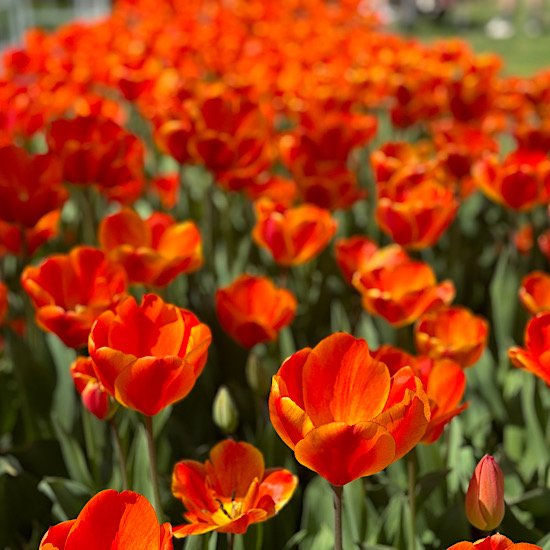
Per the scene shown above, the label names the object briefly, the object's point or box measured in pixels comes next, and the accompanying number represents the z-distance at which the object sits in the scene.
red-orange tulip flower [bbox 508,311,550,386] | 1.39
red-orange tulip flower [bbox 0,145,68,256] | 1.71
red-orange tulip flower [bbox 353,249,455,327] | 1.57
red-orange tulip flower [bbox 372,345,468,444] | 1.38
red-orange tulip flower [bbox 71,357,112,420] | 1.42
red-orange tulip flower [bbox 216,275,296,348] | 1.57
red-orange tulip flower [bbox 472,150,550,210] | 1.82
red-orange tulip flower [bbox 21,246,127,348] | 1.51
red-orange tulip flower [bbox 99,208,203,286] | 1.59
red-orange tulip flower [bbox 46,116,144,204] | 1.82
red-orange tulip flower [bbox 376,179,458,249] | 1.74
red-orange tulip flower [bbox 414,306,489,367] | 1.51
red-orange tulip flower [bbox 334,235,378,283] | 1.72
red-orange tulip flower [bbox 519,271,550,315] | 1.59
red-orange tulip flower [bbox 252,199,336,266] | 1.72
